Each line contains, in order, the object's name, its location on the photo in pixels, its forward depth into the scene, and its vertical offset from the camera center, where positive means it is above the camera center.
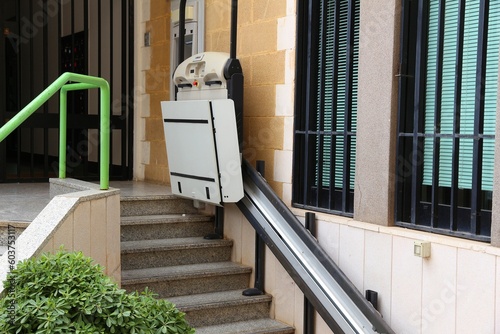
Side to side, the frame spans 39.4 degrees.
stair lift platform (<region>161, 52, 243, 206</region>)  5.36 +0.01
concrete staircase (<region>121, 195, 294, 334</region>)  5.25 -1.07
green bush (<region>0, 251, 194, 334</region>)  3.09 -0.79
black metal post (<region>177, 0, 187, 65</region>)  6.20 +0.95
